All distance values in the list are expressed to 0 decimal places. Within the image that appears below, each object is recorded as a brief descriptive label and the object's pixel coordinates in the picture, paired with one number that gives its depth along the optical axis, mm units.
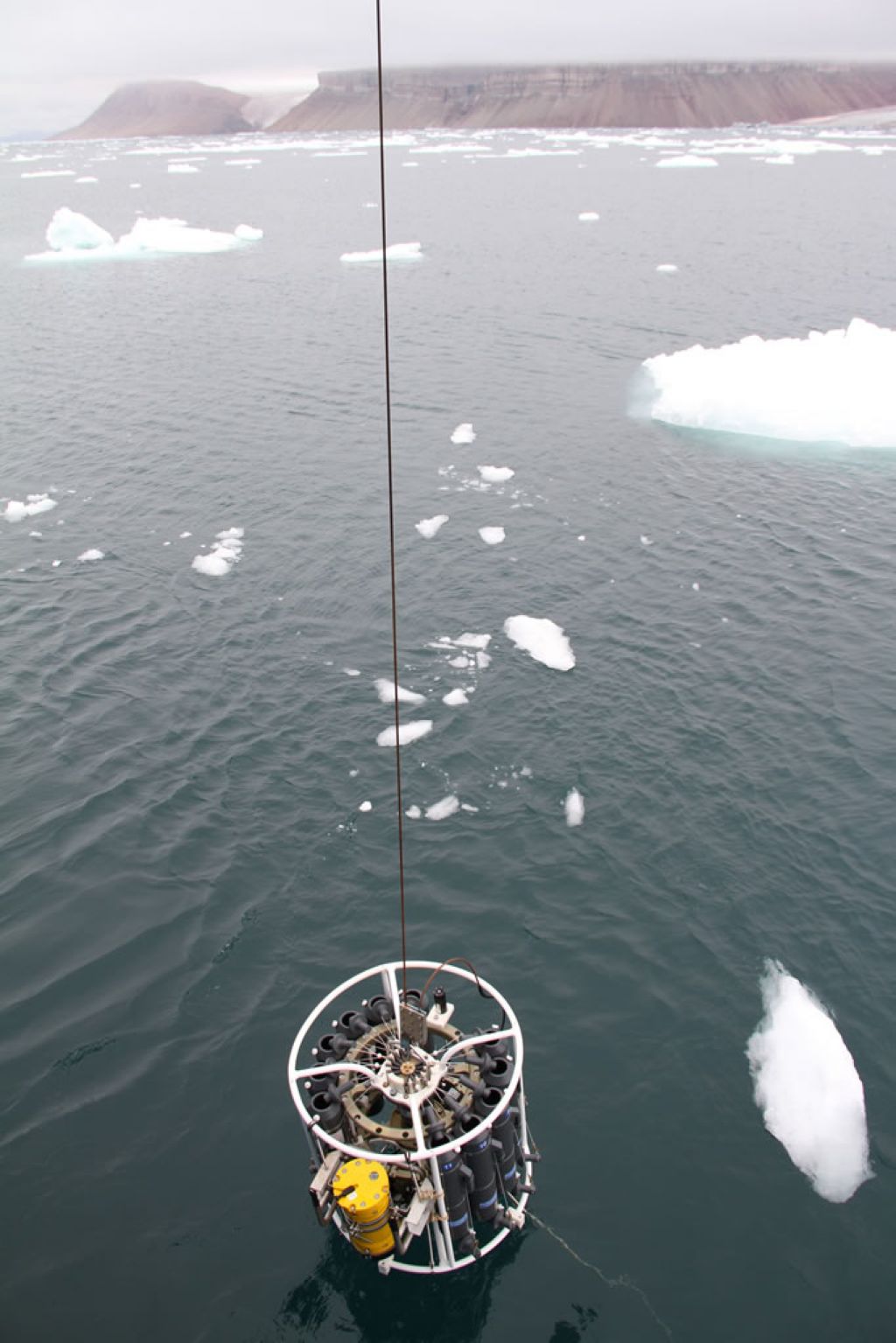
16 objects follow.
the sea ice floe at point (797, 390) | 36281
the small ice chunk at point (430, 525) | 30562
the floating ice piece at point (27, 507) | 31562
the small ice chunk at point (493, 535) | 29797
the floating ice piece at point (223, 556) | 28109
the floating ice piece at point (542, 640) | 23516
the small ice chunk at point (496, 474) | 34250
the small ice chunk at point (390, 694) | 22156
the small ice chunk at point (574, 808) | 18547
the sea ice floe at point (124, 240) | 73562
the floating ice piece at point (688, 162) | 127688
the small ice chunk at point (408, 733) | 20875
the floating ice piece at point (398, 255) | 71938
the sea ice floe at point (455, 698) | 22062
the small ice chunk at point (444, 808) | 18844
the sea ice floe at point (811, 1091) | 12758
